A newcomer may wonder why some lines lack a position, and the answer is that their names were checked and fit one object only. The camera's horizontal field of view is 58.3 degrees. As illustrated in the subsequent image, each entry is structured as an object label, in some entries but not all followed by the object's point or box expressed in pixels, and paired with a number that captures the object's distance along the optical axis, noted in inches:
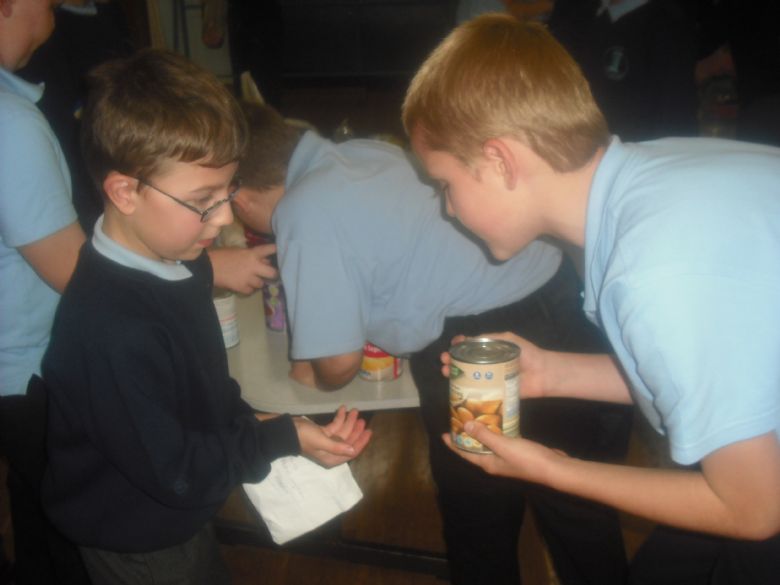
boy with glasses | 38.2
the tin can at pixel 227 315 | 57.4
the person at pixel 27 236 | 43.8
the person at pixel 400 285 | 51.1
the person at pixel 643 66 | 85.0
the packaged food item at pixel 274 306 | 61.1
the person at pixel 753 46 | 84.3
